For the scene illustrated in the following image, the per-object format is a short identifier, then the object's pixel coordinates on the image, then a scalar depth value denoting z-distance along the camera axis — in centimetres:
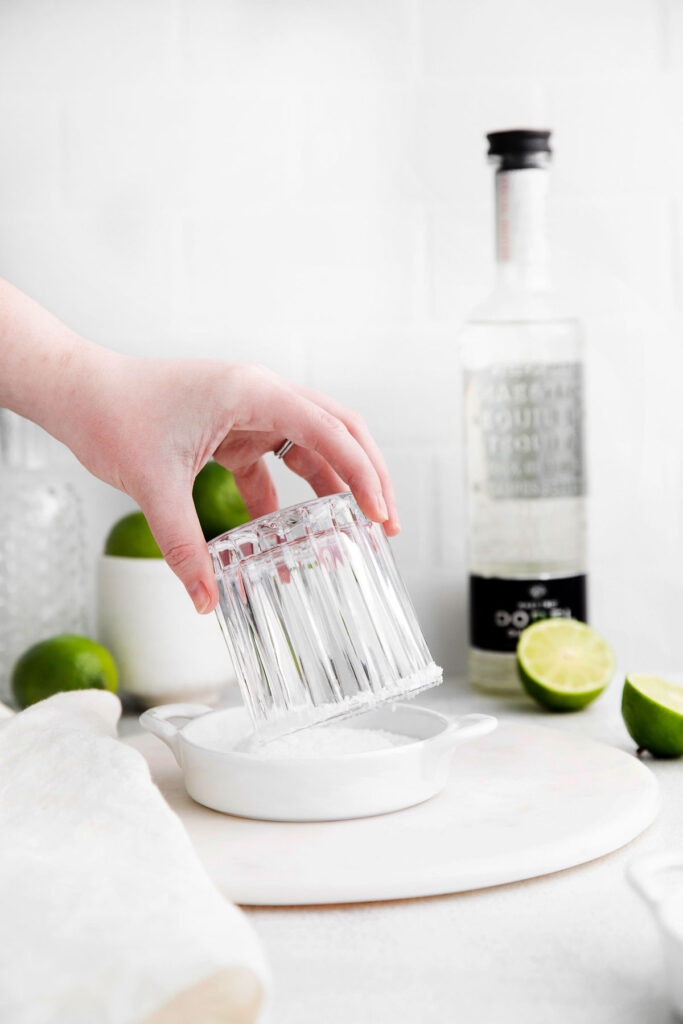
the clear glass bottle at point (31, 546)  103
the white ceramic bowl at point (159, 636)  99
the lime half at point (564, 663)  97
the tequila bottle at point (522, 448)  101
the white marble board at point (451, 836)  57
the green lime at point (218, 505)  99
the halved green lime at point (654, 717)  80
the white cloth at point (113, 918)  41
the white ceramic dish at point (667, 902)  44
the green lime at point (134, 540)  100
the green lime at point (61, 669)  92
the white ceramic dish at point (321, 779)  63
